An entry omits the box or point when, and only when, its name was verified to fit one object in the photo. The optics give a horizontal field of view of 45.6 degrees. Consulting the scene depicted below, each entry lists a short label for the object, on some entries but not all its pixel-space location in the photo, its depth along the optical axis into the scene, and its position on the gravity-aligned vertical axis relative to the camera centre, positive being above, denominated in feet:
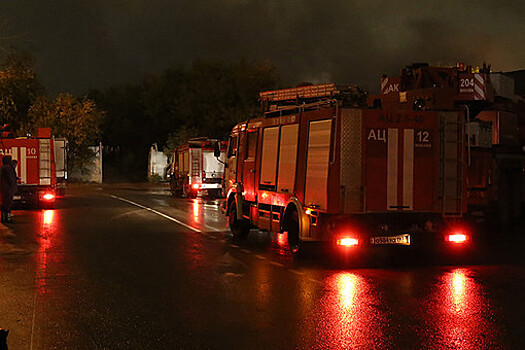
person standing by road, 57.88 -1.40
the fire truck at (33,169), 76.74 +0.04
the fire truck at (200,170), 104.12 +0.23
